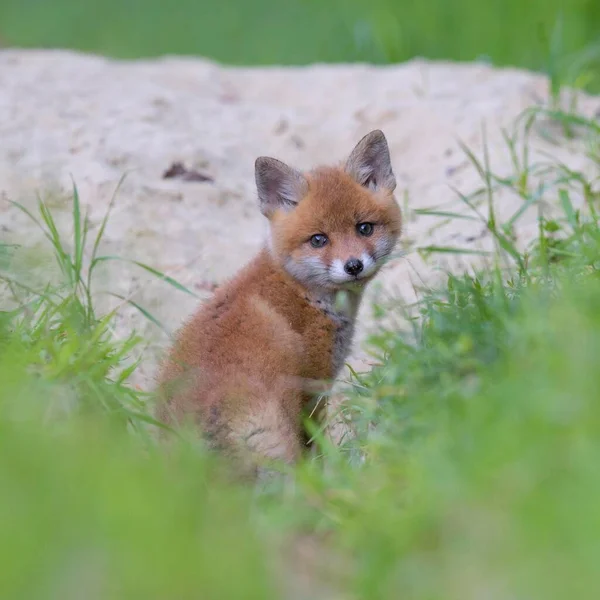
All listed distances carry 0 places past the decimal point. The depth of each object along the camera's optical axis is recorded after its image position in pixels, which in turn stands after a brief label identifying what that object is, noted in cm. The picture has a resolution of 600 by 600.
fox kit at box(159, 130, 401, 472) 755
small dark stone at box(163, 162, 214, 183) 1232
